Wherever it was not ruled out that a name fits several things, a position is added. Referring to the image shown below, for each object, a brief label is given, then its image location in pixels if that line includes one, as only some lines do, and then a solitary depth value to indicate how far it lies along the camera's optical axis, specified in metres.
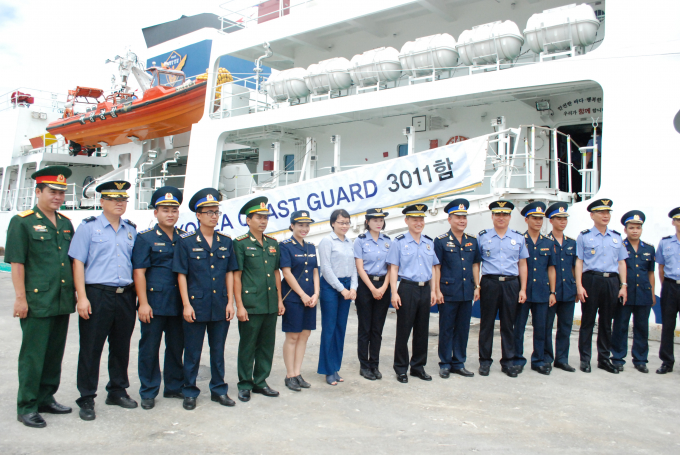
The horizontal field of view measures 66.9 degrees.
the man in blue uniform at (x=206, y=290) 3.57
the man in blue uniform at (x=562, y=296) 4.80
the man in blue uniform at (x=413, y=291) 4.41
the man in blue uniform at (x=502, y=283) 4.62
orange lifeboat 12.88
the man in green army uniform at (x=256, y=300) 3.79
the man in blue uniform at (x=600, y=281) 4.77
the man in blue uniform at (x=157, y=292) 3.52
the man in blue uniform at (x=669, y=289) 4.73
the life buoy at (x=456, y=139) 9.06
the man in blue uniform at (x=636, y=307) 4.82
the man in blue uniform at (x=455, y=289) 4.57
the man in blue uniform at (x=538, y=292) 4.73
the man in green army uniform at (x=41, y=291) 3.15
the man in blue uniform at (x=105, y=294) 3.35
